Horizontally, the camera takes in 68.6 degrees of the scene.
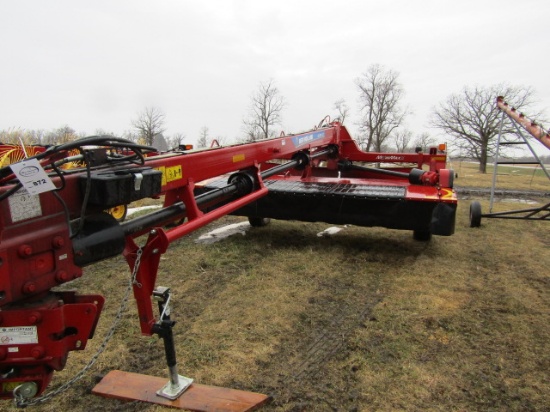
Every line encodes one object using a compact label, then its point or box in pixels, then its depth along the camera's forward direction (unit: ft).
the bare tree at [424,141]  150.45
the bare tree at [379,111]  104.32
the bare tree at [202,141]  156.71
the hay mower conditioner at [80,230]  5.45
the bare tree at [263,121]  121.08
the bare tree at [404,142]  159.92
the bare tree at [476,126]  89.61
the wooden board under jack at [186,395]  8.03
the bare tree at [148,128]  114.83
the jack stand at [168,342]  7.77
